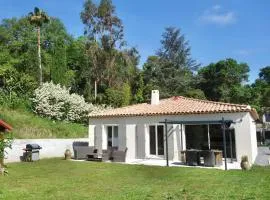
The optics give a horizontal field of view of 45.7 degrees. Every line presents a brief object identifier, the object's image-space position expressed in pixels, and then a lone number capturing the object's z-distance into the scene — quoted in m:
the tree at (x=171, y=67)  54.25
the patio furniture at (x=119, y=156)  20.50
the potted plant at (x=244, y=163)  15.72
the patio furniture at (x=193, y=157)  17.84
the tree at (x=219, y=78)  58.56
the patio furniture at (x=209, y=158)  17.47
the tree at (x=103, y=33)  44.09
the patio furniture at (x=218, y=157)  17.70
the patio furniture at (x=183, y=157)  19.45
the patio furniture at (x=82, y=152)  22.16
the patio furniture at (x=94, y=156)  21.44
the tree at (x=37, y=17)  40.81
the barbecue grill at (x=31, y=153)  21.70
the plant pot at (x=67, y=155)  22.28
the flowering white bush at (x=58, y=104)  32.81
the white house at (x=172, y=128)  18.67
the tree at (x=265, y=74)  82.94
